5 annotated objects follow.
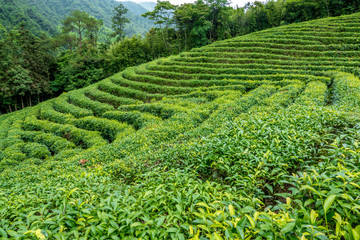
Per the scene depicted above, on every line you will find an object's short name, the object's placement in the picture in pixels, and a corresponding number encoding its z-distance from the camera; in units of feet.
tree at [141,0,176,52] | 110.83
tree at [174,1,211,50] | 114.83
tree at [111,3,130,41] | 158.02
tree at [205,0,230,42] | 119.88
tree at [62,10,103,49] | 136.87
